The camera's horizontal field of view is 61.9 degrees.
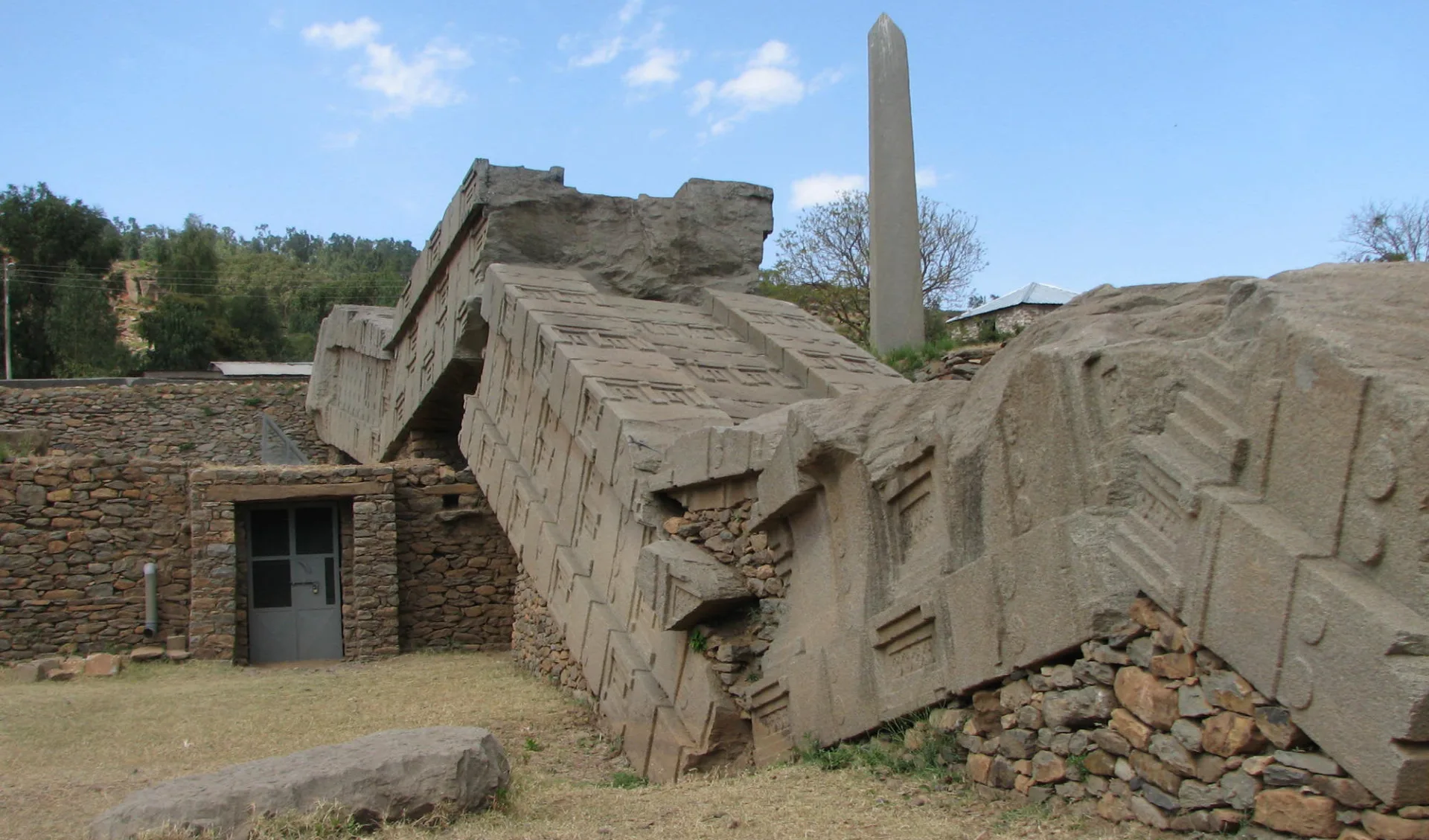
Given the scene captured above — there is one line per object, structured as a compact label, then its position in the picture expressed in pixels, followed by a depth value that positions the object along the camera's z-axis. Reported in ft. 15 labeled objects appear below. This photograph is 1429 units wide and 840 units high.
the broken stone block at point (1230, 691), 10.10
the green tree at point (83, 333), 89.56
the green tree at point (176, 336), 95.14
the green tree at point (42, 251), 95.40
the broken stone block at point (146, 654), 30.30
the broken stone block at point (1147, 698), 10.85
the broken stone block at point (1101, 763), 11.51
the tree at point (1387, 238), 67.82
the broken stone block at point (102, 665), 28.91
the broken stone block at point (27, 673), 28.48
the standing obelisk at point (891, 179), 44.98
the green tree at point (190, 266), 116.16
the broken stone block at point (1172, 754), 10.50
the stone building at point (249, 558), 31.35
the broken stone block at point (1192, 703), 10.50
